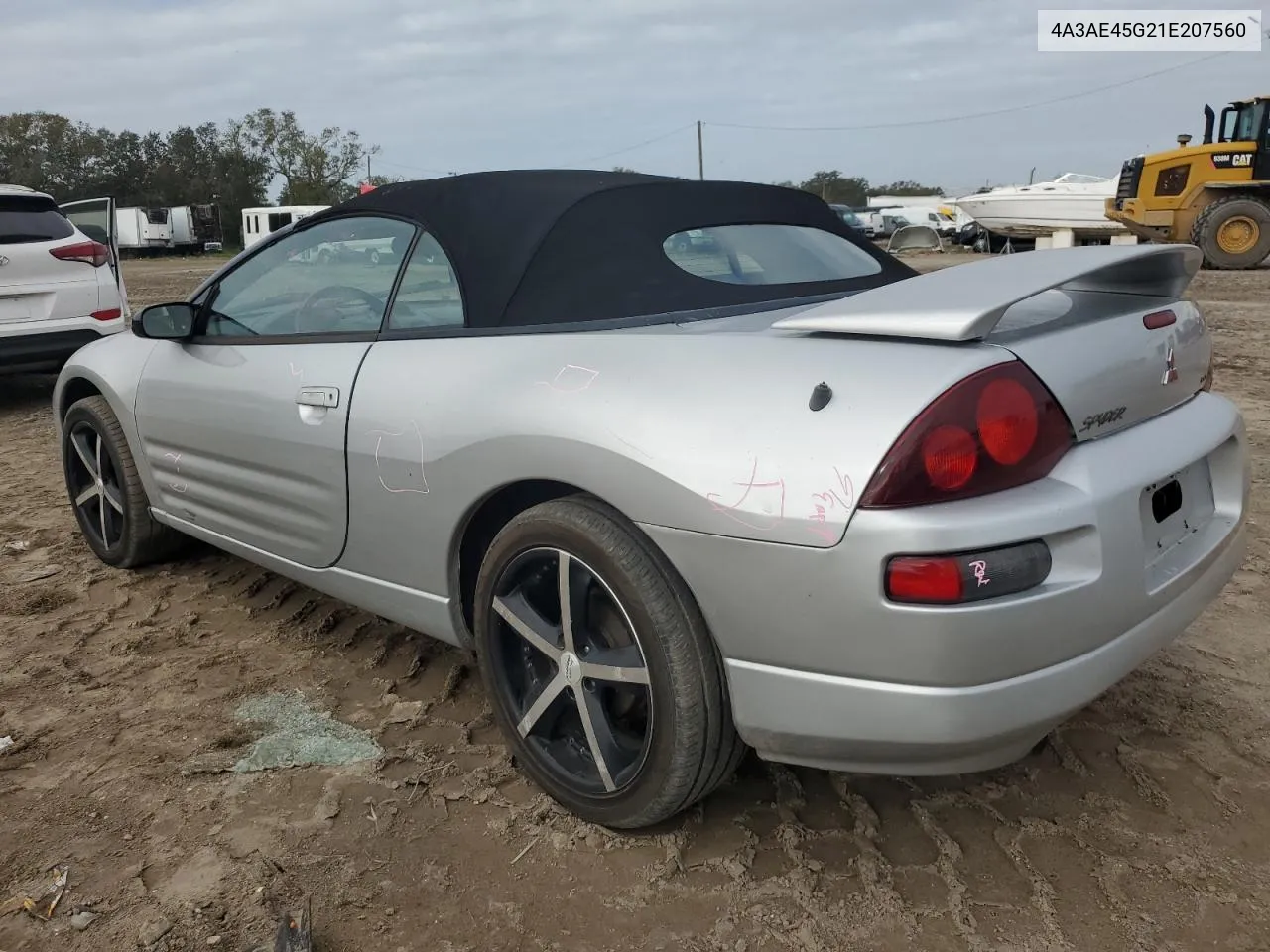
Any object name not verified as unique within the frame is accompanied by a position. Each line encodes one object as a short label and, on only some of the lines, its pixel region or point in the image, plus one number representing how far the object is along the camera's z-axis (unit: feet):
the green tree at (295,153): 222.48
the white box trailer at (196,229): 138.72
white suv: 22.52
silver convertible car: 5.50
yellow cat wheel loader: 53.78
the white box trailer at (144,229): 131.85
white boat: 72.54
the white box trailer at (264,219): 104.32
